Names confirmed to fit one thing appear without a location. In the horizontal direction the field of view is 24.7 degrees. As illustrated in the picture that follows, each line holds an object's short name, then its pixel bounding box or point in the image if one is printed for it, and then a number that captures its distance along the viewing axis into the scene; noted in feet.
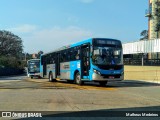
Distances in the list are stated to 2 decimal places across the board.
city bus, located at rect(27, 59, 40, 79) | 188.09
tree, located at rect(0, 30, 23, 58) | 438.40
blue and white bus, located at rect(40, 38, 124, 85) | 80.38
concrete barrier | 126.31
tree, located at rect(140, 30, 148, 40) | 351.58
